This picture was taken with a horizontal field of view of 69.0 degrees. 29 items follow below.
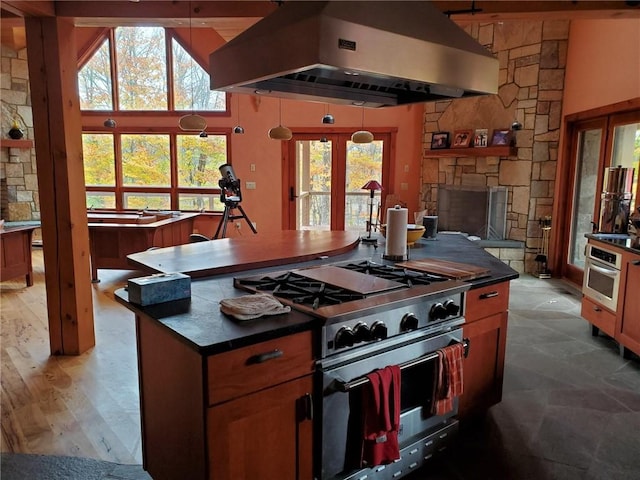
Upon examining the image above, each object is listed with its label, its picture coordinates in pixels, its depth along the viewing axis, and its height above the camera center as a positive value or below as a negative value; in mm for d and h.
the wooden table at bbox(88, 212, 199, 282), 5578 -812
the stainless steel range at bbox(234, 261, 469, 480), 1744 -678
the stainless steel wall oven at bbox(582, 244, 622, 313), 3576 -771
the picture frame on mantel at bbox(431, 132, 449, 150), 6910 +554
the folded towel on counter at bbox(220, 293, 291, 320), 1641 -475
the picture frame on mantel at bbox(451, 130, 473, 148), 6609 +565
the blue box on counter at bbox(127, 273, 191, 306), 1767 -445
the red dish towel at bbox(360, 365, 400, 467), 1810 -935
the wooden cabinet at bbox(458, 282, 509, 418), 2311 -869
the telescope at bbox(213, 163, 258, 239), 7059 -241
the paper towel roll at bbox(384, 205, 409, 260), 2662 -342
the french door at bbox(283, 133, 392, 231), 7781 -28
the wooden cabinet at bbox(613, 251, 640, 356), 3296 -907
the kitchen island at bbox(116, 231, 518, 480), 1484 -738
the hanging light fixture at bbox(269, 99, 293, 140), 5605 +502
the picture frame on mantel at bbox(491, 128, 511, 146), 6262 +554
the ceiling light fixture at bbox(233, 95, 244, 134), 7301 +729
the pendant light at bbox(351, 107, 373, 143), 5395 +452
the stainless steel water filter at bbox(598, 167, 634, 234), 3910 -155
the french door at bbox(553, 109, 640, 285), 4863 +104
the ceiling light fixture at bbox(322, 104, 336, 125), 5763 +696
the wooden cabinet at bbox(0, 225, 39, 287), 5086 -911
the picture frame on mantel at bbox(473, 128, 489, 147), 6453 +555
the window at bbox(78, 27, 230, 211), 8219 +764
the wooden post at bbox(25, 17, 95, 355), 3168 -51
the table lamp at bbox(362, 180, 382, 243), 3350 -92
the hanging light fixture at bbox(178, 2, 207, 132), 4961 +539
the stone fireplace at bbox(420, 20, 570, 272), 5930 +720
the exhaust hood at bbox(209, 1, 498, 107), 1547 +450
